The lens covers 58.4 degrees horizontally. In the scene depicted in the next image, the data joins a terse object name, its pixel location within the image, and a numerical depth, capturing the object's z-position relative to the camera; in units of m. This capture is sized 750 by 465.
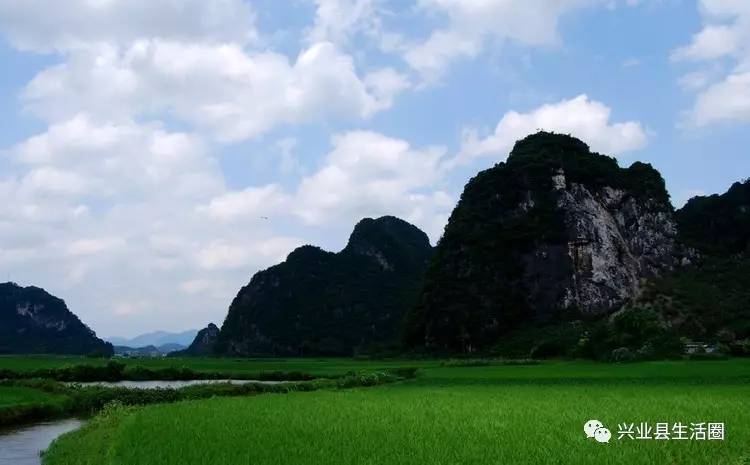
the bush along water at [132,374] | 45.88
